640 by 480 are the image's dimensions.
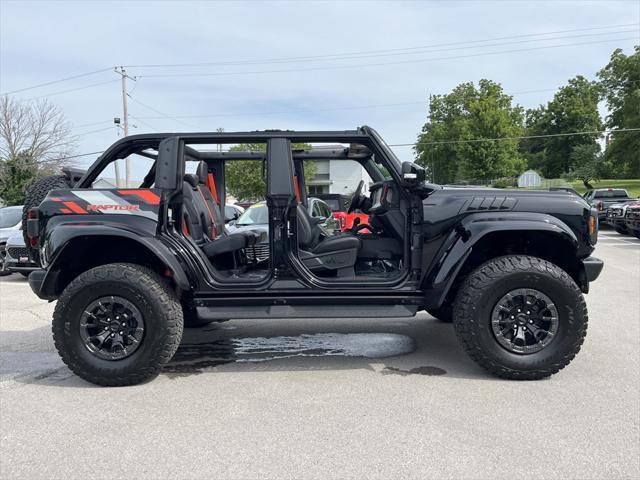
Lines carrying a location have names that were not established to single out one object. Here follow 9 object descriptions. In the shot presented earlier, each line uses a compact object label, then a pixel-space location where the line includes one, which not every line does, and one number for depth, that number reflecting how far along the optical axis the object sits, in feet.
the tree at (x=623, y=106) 144.05
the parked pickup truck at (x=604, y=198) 67.02
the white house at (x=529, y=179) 93.30
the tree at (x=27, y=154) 106.01
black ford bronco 12.30
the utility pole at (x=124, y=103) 114.62
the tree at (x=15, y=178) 86.02
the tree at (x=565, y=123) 201.87
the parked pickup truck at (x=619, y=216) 53.31
